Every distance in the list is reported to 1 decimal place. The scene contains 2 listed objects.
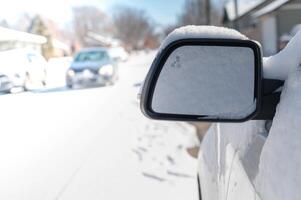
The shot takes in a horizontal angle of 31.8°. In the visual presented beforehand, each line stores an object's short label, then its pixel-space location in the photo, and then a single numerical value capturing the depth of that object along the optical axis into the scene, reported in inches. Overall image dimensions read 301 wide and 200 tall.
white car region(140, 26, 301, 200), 64.2
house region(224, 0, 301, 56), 1111.0
